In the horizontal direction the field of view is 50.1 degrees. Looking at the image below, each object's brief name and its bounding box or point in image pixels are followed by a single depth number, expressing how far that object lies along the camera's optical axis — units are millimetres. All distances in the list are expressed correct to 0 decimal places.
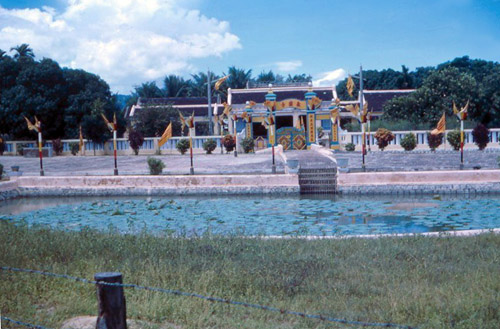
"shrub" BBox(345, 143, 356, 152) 26797
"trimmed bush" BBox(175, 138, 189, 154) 28016
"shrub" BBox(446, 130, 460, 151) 23984
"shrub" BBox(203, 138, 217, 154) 27906
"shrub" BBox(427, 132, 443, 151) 24375
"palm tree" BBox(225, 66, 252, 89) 47594
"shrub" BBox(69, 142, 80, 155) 28656
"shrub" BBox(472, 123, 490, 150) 23141
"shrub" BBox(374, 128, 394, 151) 25547
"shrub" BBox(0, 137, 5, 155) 28070
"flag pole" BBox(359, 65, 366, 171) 30956
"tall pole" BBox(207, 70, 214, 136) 32625
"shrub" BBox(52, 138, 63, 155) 28547
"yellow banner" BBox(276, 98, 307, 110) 29852
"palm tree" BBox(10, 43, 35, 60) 39969
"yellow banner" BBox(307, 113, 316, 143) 29438
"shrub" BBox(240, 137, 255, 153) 27547
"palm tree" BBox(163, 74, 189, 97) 50188
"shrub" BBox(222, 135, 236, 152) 27156
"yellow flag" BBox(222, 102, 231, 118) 29047
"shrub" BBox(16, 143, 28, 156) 28609
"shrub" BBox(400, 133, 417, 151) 24703
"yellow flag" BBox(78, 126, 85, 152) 27706
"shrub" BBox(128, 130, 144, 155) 28594
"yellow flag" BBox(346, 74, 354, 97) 29609
